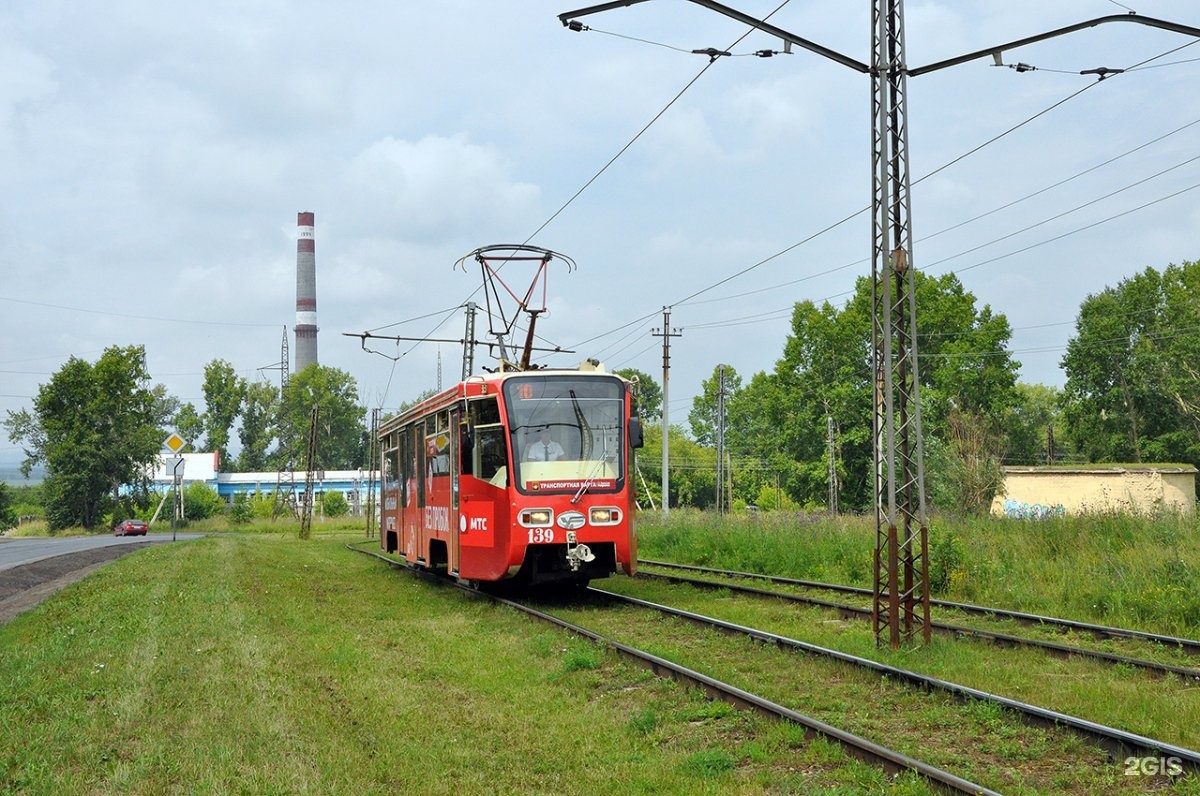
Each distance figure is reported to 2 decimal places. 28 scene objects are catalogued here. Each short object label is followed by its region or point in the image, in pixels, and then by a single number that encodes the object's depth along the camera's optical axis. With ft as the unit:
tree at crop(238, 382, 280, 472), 408.46
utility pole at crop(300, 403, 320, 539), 171.73
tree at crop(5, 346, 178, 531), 257.55
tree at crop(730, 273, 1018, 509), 218.59
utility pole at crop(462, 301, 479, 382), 128.14
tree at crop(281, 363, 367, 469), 386.93
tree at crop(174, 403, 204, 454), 392.88
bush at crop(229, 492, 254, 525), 242.99
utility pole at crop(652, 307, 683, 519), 131.25
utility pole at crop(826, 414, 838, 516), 193.28
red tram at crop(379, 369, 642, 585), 48.98
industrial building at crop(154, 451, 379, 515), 365.20
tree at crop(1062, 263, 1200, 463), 218.59
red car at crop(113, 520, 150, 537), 214.90
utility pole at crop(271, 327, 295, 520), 387.10
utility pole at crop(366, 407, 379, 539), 125.49
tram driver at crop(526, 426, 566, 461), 49.57
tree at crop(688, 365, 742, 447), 379.59
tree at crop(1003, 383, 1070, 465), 248.52
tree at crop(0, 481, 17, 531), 265.75
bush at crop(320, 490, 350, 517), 280.92
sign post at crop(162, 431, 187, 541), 111.24
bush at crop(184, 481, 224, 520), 270.87
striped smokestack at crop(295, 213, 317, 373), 362.12
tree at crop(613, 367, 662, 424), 385.95
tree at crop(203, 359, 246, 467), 395.96
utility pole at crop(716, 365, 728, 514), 181.98
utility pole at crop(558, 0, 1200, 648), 35.81
